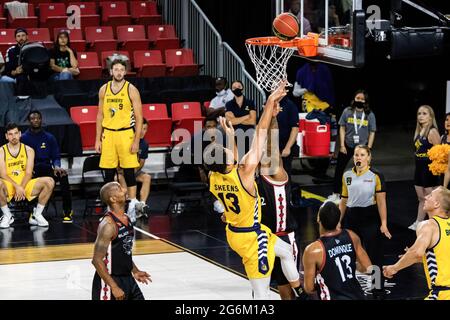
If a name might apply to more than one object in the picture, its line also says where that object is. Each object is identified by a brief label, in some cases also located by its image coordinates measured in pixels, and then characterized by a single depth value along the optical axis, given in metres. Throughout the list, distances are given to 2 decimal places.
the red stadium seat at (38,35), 16.58
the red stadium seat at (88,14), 17.28
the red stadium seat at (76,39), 16.70
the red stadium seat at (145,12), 17.62
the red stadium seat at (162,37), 17.19
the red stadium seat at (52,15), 17.03
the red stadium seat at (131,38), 17.00
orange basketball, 11.88
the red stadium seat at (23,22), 16.89
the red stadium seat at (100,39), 16.83
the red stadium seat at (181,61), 16.84
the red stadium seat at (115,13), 17.45
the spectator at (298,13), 12.27
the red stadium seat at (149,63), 16.62
